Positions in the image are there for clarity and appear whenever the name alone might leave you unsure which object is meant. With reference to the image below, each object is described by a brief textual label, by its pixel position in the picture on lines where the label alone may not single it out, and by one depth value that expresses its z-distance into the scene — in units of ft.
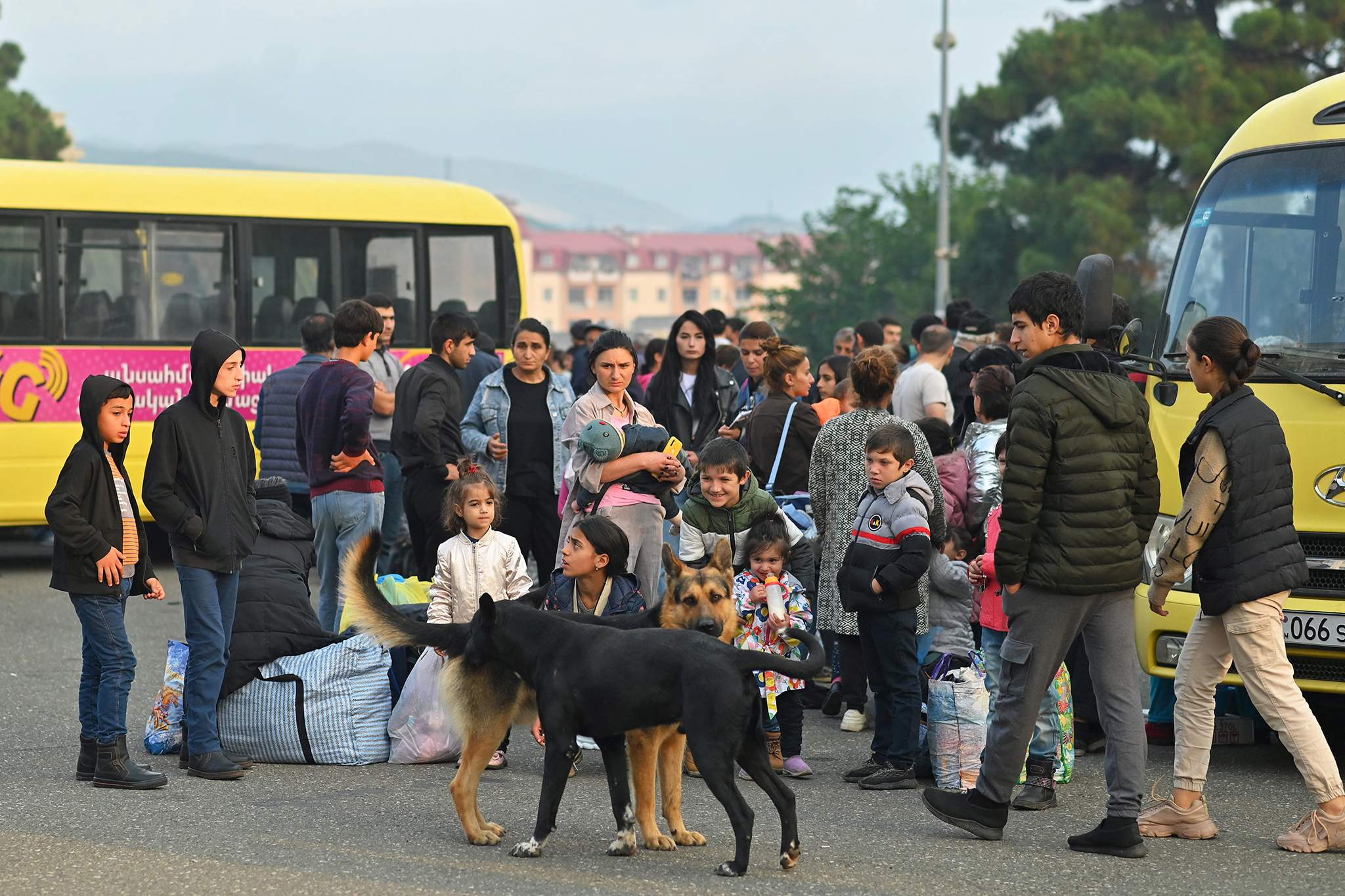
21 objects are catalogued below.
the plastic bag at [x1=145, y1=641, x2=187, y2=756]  50.01
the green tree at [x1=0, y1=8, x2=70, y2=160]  304.09
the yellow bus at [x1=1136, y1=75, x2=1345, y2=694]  46.44
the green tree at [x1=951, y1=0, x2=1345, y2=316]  261.44
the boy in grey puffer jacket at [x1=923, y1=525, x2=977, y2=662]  50.44
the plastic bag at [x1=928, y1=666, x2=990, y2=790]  45.96
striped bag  49.52
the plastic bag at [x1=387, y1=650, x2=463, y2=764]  49.85
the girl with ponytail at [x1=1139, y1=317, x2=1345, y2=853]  40.16
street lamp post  243.81
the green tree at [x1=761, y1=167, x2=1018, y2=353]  429.38
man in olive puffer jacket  38.86
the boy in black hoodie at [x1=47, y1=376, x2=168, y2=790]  45.14
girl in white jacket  49.75
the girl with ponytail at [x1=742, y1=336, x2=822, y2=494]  60.13
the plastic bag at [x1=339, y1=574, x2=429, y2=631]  56.70
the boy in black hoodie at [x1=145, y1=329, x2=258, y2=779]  46.19
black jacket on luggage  50.57
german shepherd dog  36.83
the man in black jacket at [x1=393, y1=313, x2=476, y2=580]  63.51
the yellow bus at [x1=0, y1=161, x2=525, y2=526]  94.79
